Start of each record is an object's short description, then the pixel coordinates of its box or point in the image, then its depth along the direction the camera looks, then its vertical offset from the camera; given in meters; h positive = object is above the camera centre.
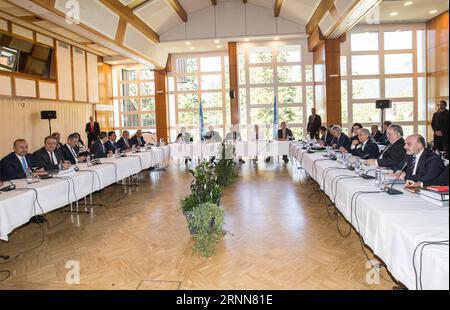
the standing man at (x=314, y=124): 10.90 +0.16
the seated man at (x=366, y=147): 5.32 -0.31
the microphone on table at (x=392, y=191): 2.85 -0.55
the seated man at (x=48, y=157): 5.18 -0.30
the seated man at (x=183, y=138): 11.20 -0.16
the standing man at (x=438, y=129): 7.92 -0.08
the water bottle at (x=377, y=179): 3.18 -0.50
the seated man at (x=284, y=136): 10.63 -0.18
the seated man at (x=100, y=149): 7.06 -0.27
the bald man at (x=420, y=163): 3.07 -0.35
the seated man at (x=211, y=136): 11.24 -0.12
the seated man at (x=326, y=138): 8.35 -0.23
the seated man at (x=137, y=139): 9.75 -0.13
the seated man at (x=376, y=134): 8.95 -0.18
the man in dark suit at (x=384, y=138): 8.45 -0.28
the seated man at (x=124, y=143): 8.77 -0.20
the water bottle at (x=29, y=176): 4.07 -0.48
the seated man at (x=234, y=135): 11.13 -0.12
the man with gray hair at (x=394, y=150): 4.23 -0.29
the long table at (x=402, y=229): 1.73 -0.65
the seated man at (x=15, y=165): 4.56 -0.36
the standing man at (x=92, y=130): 12.10 +0.22
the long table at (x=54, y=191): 3.33 -0.66
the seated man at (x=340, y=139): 6.75 -0.21
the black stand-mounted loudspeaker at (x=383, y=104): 10.70 +0.74
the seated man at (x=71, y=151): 6.27 -0.27
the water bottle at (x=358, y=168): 3.90 -0.47
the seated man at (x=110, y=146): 7.48 -0.23
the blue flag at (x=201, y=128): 11.61 +0.16
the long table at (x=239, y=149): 10.19 -0.52
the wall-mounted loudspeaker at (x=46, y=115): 9.77 +0.65
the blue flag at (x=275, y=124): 10.89 +0.20
